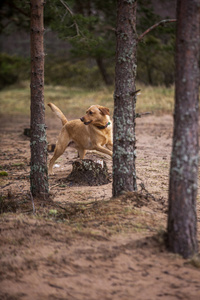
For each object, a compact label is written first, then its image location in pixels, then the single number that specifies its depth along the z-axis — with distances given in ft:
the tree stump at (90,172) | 43.21
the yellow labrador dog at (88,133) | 49.08
